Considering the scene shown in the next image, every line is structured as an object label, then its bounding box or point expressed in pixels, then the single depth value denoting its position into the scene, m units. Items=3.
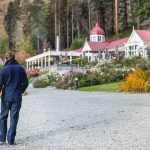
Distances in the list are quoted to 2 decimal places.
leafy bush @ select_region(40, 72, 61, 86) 43.97
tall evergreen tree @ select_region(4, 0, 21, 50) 105.41
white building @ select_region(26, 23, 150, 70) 57.59
